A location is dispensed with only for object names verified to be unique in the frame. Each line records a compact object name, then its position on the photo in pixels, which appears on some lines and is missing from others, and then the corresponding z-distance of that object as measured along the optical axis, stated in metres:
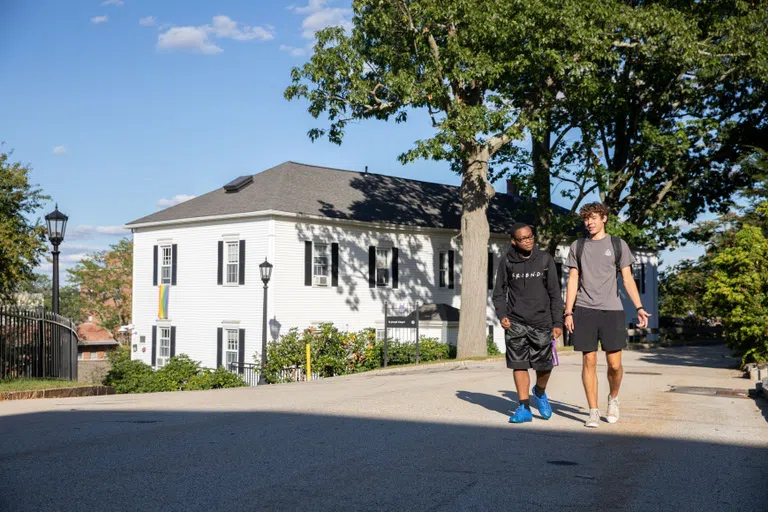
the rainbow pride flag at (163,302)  34.25
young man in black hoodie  8.09
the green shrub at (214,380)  25.67
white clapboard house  30.94
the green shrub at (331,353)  27.55
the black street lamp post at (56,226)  18.44
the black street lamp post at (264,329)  25.83
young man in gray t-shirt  7.90
